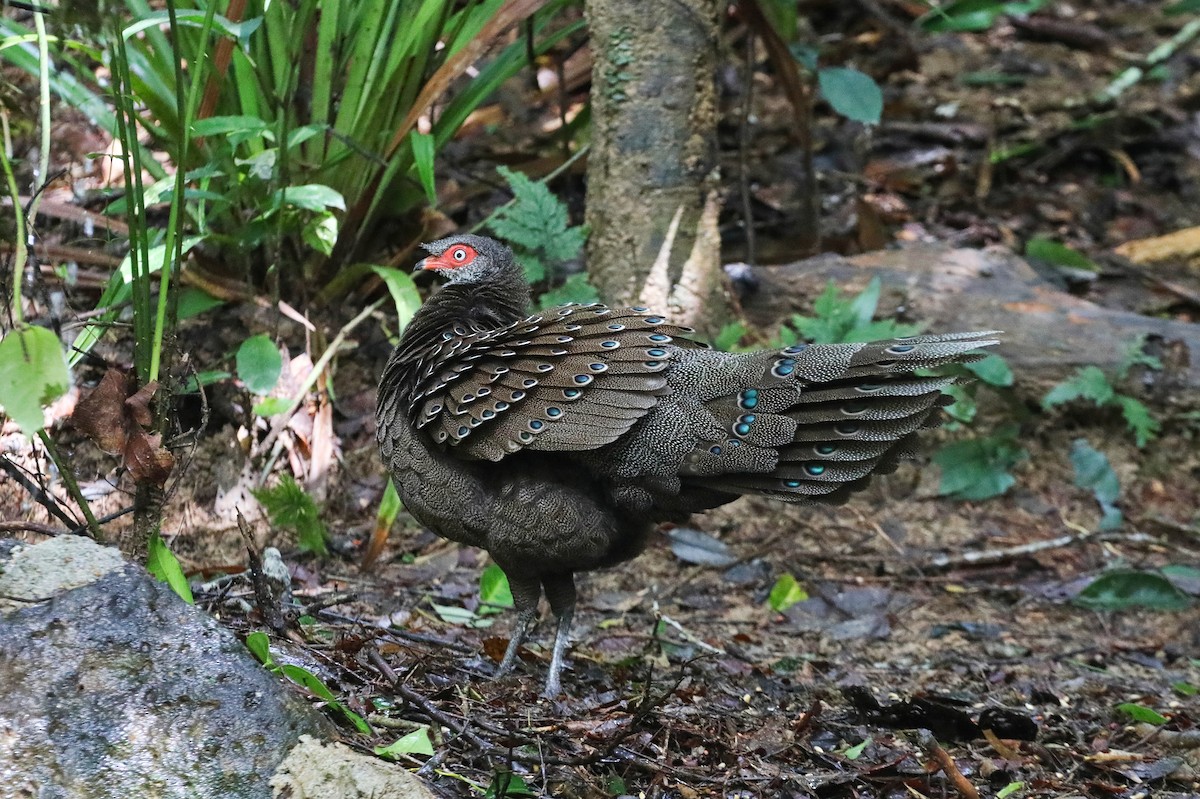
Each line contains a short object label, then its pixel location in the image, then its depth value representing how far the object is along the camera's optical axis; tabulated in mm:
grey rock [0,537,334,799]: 5020
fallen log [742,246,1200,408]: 12133
